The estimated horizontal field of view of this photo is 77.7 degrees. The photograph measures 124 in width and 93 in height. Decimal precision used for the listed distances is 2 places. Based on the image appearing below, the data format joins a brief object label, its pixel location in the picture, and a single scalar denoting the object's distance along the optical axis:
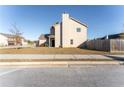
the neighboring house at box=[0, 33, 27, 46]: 23.30
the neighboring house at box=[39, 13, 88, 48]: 13.86
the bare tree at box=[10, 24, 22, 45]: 17.30
